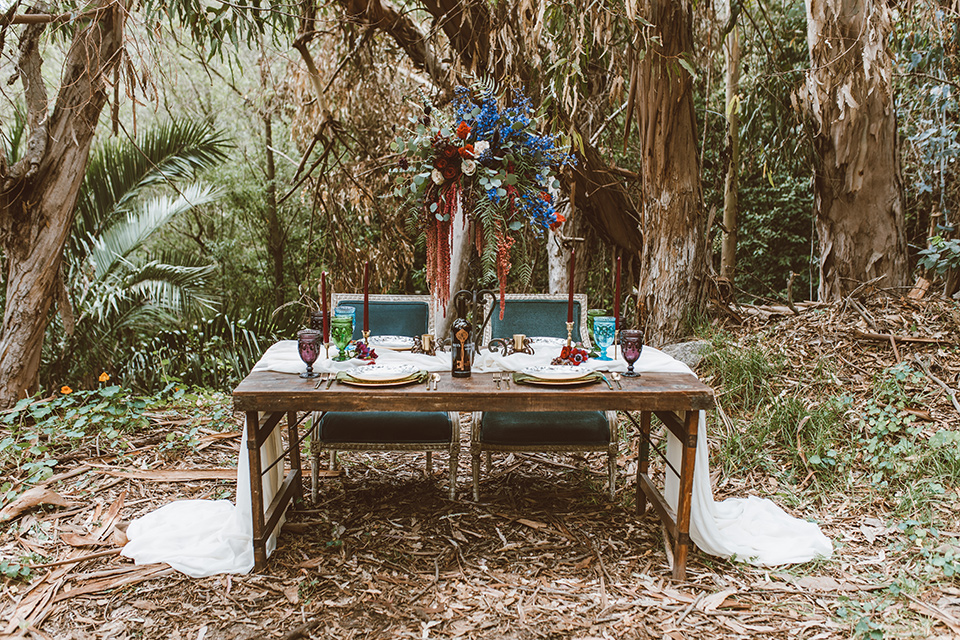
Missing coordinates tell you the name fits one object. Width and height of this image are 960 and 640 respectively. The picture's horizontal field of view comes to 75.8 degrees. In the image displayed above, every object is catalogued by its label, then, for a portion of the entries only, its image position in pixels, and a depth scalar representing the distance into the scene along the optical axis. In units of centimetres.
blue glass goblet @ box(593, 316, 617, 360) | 234
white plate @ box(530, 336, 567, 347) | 264
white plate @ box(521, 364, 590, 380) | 210
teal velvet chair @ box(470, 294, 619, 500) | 257
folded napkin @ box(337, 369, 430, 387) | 205
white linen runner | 222
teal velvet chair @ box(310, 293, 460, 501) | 257
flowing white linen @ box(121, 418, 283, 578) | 218
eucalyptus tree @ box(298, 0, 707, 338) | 324
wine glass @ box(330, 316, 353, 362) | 228
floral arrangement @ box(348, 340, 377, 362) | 238
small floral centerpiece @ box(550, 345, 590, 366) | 229
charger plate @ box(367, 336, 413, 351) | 262
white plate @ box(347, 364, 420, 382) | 208
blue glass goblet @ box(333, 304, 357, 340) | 234
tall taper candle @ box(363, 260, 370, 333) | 236
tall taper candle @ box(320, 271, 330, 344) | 218
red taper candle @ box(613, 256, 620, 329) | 216
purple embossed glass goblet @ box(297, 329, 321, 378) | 209
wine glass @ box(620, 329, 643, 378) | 216
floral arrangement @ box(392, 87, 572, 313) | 225
